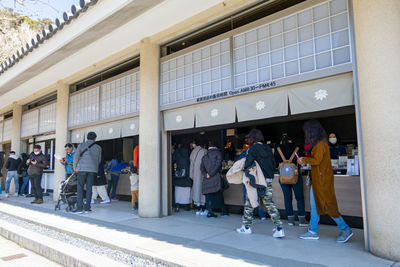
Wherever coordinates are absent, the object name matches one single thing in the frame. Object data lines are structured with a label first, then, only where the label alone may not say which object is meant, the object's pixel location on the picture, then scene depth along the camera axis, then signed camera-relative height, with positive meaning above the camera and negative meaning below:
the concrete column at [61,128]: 10.05 +1.16
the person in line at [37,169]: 9.46 -0.28
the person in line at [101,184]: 9.08 -0.79
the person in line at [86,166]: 7.51 -0.16
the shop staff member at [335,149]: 6.50 +0.15
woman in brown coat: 4.42 -0.42
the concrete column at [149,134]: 6.82 +0.60
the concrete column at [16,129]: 13.09 +1.51
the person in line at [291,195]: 5.59 -0.78
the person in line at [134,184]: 8.01 -0.70
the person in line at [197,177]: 7.25 -0.50
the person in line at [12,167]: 11.50 -0.23
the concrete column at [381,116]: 3.56 +0.50
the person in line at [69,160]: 8.69 +0.01
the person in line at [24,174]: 11.67 -0.54
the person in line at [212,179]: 6.67 -0.51
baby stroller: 7.86 -0.89
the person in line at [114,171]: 9.80 -0.40
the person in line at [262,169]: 4.72 -0.21
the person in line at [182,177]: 7.53 -0.50
